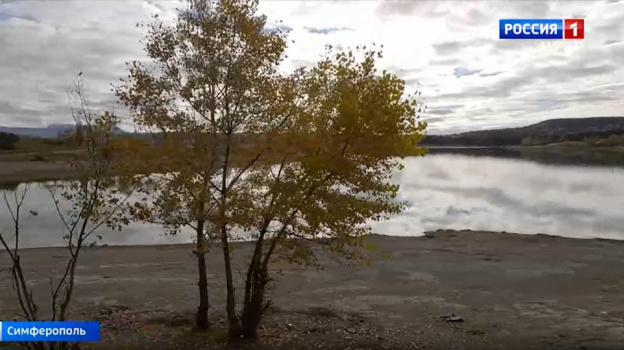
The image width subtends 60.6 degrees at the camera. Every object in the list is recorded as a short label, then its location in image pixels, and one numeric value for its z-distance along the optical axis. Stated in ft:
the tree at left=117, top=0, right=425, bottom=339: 41.70
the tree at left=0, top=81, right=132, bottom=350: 32.32
